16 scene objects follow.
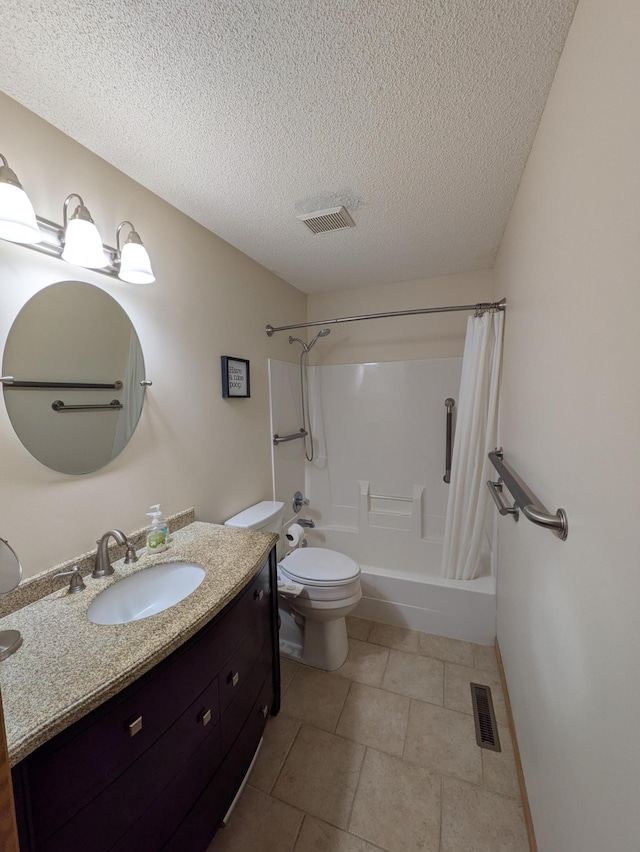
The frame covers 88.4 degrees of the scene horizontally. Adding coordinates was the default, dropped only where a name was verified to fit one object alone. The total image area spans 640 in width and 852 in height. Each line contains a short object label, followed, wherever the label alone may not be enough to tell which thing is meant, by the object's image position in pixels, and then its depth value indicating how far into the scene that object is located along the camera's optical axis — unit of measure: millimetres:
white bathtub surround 2209
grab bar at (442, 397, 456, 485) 2266
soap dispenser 1226
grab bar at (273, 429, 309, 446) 2229
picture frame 1721
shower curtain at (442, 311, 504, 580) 1893
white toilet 1698
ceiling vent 1509
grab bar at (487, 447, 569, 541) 787
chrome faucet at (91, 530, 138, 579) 1077
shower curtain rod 1780
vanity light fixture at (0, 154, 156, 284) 825
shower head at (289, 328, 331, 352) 2283
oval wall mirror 956
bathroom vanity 600
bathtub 1929
